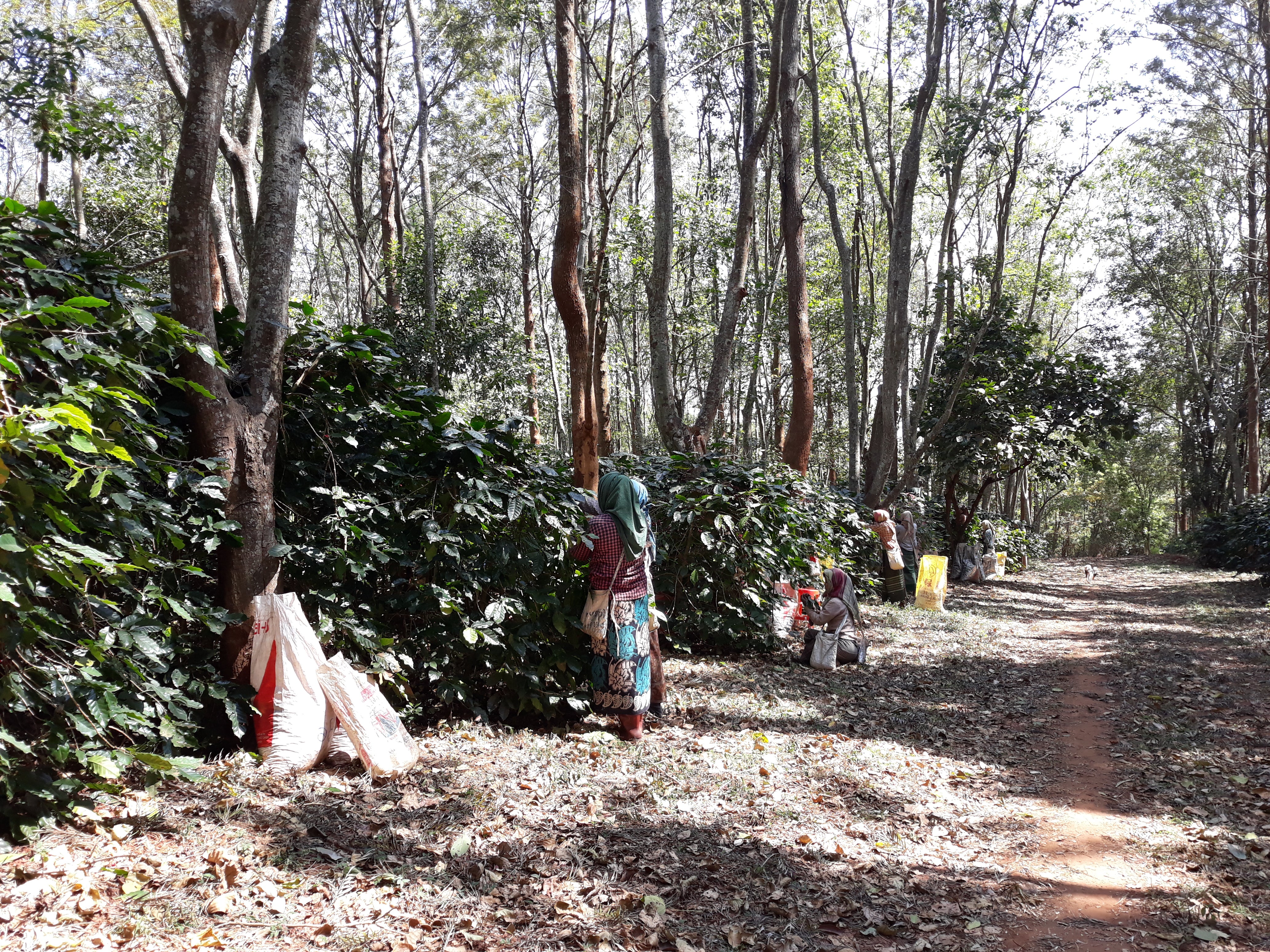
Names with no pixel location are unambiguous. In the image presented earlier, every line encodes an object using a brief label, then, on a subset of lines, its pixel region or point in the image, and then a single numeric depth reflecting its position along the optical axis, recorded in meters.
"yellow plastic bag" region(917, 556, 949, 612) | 12.99
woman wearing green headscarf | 5.39
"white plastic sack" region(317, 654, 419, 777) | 4.15
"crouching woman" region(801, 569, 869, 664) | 8.47
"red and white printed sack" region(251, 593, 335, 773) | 4.05
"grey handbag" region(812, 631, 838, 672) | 8.28
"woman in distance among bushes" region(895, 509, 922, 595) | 14.91
